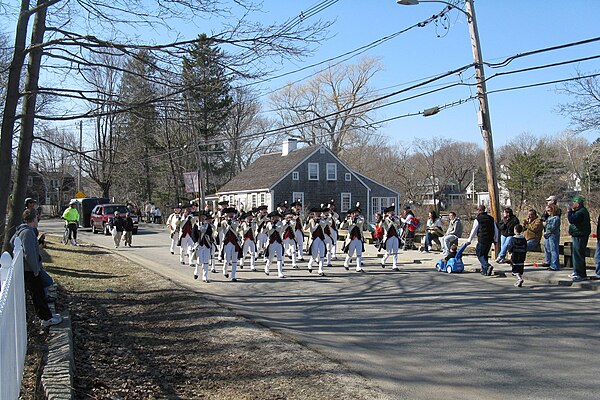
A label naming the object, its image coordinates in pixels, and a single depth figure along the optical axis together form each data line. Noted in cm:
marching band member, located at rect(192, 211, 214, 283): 1558
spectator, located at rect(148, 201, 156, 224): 5353
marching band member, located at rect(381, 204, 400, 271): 1720
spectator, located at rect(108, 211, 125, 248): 2700
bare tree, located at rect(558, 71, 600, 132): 3303
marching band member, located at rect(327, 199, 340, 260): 1892
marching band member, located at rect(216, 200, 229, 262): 1643
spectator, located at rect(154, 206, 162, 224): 5309
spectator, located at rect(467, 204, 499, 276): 1562
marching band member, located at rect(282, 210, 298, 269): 1816
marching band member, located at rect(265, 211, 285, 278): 1627
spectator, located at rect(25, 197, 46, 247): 978
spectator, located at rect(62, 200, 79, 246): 2692
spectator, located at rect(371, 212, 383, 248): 2166
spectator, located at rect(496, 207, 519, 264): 1620
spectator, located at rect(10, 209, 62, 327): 838
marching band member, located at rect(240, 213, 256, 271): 1733
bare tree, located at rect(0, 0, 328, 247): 945
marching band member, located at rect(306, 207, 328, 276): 1655
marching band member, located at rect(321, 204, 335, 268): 1787
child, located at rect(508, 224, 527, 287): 1372
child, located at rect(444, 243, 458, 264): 1670
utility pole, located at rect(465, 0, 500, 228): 1802
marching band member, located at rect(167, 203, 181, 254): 2116
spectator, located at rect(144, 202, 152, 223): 5451
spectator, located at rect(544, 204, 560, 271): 1522
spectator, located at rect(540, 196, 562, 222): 1543
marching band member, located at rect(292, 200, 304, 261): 1908
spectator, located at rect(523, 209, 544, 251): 1738
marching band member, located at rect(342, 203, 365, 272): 1706
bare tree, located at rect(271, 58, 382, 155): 6041
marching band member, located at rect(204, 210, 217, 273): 1610
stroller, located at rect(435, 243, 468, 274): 1636
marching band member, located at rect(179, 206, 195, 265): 1948
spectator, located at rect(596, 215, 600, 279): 1346
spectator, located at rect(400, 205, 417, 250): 2302
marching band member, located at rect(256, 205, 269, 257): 1924
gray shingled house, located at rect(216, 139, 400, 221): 4919
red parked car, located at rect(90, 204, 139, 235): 3794
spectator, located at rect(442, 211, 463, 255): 1816
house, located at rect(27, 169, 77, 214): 7219
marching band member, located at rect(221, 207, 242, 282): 1552
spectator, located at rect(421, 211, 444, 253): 2181
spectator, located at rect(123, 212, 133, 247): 2728
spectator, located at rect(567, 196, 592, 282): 1363
